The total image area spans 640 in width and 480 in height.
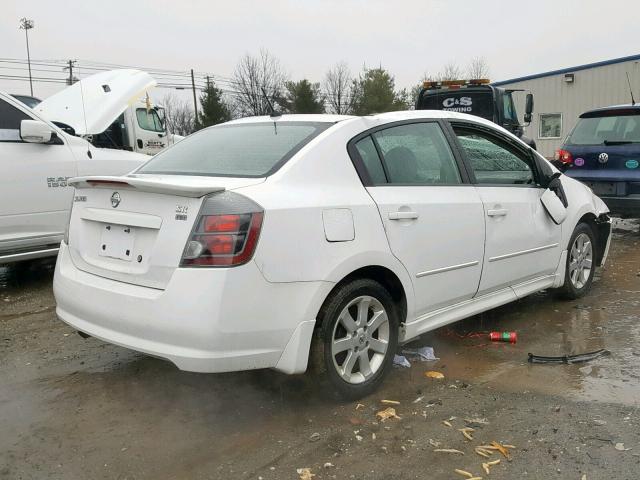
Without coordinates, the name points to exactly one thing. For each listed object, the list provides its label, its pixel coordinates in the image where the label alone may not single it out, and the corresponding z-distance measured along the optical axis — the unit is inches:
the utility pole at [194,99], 2048.5
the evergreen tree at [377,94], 1947.6
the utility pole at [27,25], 1358.5
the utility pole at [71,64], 1299.6
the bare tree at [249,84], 1786.0
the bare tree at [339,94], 2054.6
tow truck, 449.4
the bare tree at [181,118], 2478.1
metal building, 817.5
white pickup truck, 212.1
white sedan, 107.6
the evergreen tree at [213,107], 1791.3
